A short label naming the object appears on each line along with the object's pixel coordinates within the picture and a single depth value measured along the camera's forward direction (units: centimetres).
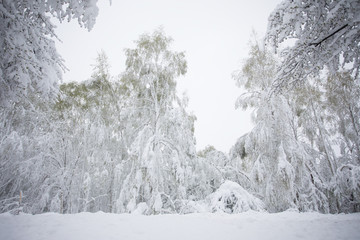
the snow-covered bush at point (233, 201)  591
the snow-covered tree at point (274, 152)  602
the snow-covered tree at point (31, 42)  261
